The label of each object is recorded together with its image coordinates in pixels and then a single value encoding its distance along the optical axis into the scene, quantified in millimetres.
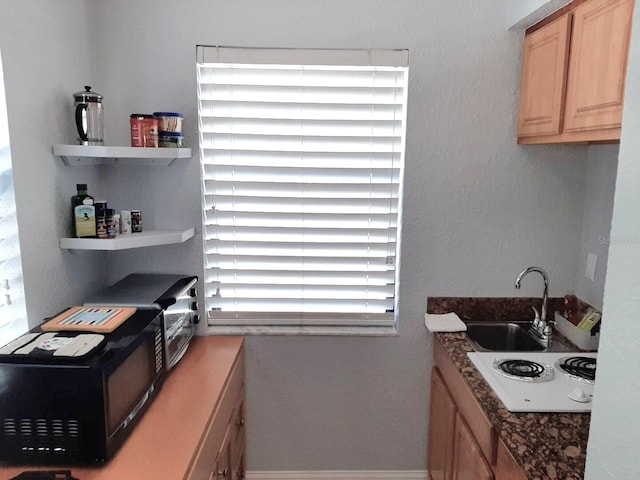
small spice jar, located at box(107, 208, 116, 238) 1978
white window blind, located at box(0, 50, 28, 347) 1586
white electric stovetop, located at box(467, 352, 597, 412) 1510
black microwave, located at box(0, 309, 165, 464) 1292
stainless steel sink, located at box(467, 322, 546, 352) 2279
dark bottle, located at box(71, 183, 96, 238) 1913
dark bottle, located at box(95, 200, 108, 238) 1944
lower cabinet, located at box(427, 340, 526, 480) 1513
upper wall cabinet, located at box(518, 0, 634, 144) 1439
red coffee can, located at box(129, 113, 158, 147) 1998
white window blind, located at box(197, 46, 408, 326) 2180
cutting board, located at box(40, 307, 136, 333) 1524
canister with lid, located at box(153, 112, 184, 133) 2037
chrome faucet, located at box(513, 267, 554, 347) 2121
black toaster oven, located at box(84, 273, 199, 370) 1851
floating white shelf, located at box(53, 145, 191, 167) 1833
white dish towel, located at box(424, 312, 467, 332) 2193
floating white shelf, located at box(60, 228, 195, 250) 1891
